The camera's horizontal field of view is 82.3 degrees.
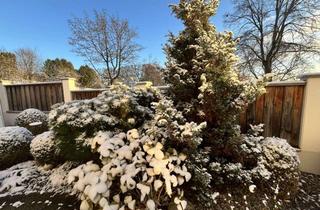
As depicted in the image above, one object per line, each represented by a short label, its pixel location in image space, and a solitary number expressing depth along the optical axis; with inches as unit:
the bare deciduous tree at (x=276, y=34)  374.6
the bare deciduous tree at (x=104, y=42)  478.9
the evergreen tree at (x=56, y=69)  679.6
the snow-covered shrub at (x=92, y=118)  114.2
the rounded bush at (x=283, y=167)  102.0
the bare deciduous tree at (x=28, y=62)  638.5
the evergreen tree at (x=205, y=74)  95.7
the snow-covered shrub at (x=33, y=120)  205.5
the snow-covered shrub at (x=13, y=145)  143.6
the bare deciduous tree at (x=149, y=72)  579.2
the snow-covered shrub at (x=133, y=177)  72.3
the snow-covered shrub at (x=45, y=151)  139.3
